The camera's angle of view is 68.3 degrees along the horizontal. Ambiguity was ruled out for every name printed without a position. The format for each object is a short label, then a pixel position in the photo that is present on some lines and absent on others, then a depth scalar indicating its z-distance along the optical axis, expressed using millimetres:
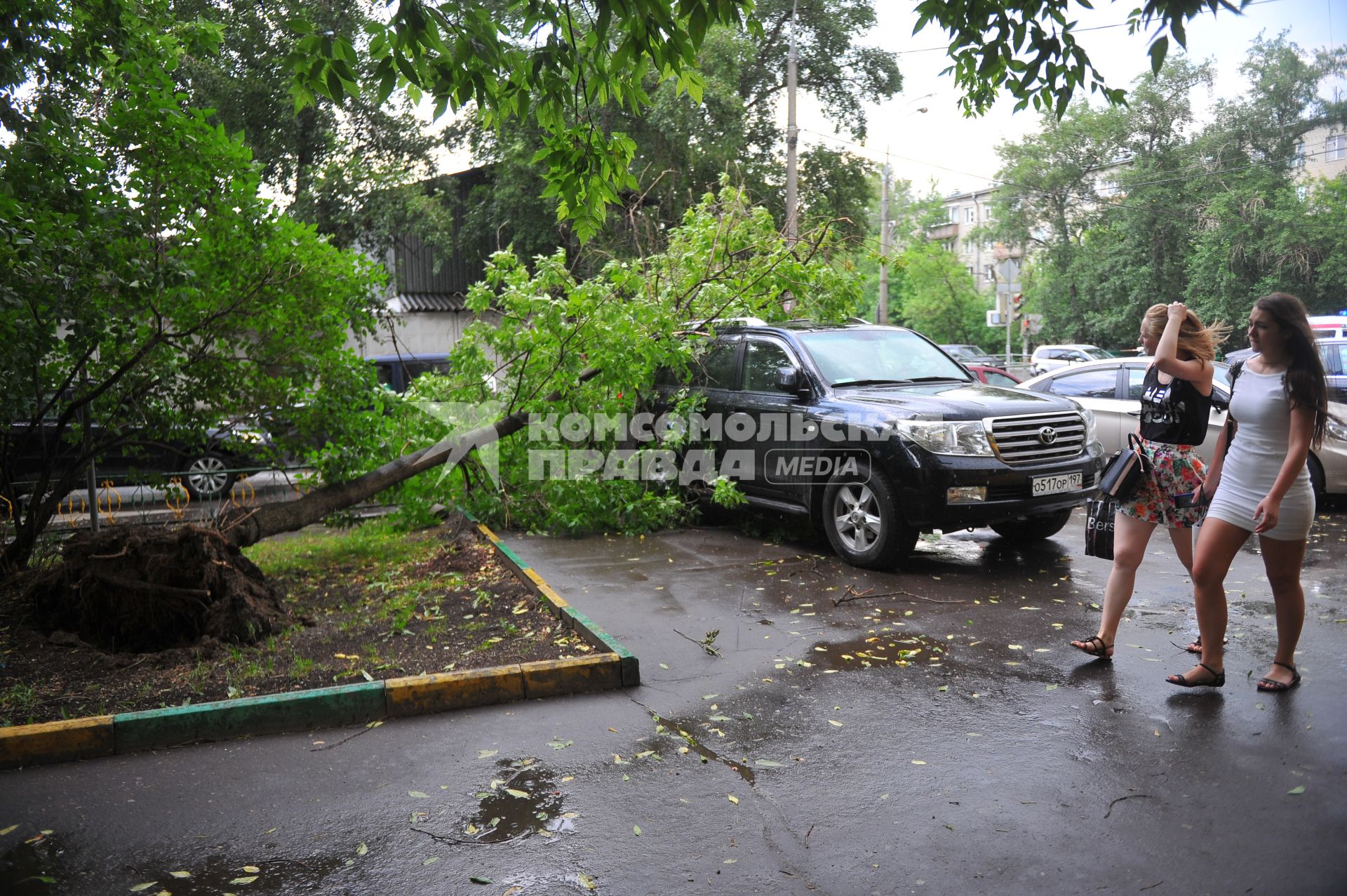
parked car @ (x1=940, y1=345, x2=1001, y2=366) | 40062
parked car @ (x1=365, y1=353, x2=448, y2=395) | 15344
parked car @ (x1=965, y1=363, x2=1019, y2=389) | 18781
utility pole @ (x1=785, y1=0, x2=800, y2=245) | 20359
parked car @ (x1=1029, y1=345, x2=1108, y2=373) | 34906
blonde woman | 5316
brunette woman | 4621
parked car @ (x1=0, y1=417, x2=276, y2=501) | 7395
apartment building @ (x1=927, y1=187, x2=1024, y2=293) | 59312
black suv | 7547
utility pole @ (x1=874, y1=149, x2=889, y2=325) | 35875
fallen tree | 6082
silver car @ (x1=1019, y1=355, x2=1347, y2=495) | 10203
